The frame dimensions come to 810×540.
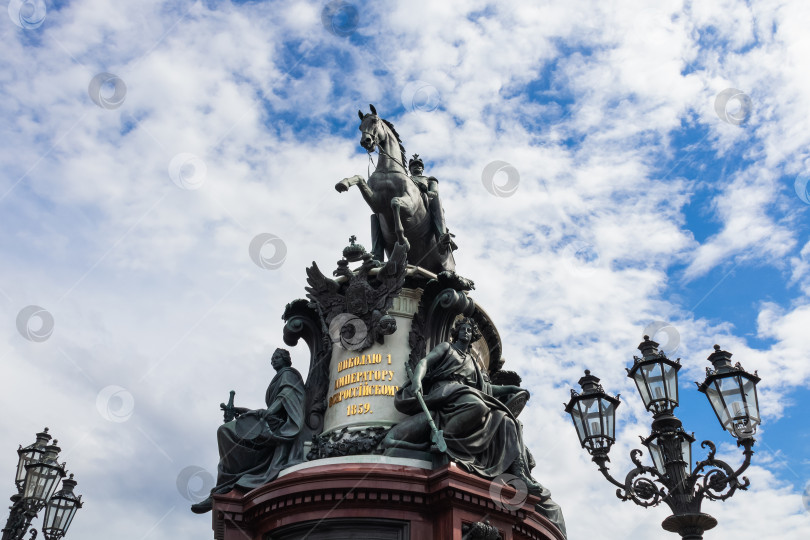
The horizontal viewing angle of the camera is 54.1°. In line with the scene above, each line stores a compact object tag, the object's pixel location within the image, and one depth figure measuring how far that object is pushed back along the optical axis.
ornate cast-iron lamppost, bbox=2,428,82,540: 14.42
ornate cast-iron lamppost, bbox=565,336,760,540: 10.36
